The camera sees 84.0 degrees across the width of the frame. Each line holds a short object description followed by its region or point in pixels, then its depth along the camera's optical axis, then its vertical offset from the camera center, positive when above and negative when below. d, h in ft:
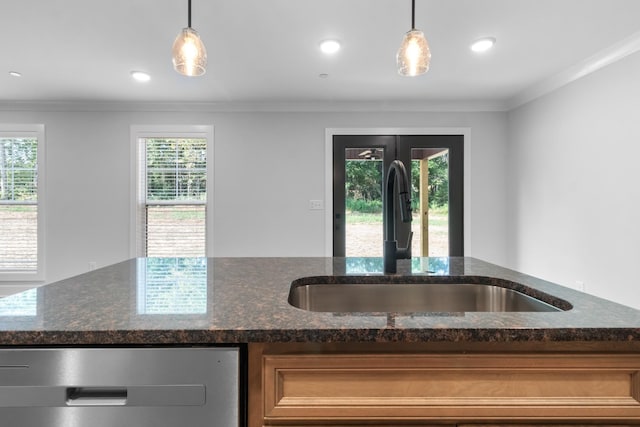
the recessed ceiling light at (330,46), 8.78 +4.25
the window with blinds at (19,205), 13.93 +0.31
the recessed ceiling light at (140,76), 10.85 +4.28
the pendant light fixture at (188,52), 4.66 +2.14
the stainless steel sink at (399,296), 4.34 -1.01
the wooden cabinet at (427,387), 2.41 -1.19
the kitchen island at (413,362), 2.39 -1.01
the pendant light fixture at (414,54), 4.74 +2.18
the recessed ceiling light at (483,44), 8.66 +4.26
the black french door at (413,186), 14.12 +1.06
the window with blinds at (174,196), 14.10 +0.69
